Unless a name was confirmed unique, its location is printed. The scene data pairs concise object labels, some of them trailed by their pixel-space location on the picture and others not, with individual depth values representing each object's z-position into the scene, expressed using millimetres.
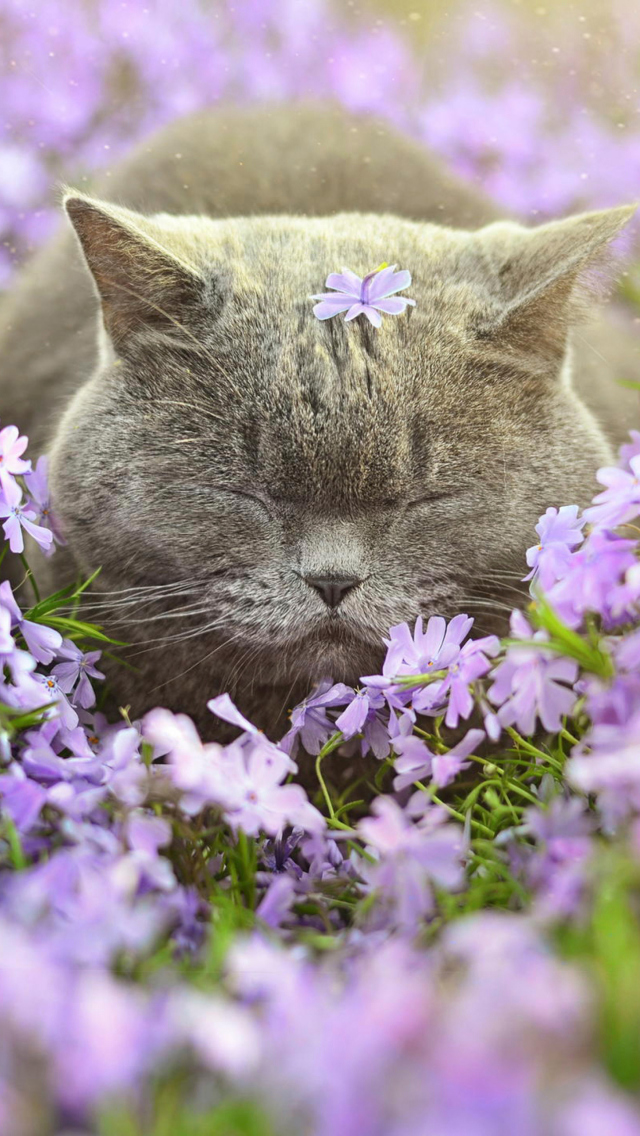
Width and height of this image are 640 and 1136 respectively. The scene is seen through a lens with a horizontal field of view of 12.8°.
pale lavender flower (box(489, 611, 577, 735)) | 622
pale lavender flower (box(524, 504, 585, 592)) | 647
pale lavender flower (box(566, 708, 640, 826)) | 575
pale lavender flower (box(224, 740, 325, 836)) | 622
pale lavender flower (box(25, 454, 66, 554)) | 715
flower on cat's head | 685
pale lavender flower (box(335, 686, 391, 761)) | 664
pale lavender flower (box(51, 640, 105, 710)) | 692
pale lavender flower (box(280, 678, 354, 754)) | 673
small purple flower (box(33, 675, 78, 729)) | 666
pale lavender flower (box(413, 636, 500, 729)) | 641
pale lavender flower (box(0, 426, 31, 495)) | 682
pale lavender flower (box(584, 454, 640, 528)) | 639
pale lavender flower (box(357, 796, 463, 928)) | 603
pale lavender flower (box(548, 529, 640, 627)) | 623
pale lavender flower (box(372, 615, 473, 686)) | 657
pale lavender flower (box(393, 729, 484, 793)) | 639
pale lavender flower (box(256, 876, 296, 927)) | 622
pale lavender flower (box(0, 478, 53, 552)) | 679
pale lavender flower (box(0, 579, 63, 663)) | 670
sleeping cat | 688
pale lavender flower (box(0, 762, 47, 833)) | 617
